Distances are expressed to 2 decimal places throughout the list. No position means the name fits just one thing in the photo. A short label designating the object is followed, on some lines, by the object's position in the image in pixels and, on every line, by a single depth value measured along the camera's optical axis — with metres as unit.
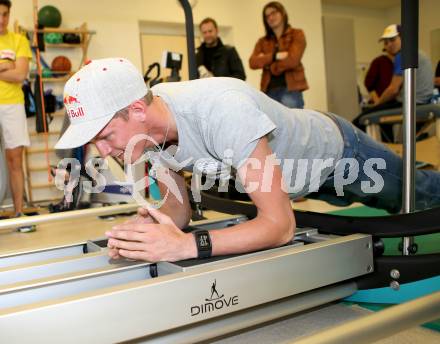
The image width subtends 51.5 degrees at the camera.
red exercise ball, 5.51
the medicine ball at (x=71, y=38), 5.58
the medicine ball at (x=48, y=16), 5.36
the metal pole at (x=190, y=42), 2.28
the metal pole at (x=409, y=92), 1.46
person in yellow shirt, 3.45
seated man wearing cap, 4.39
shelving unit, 5.59
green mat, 1.57
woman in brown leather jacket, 3.77
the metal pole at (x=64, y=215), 2.09
